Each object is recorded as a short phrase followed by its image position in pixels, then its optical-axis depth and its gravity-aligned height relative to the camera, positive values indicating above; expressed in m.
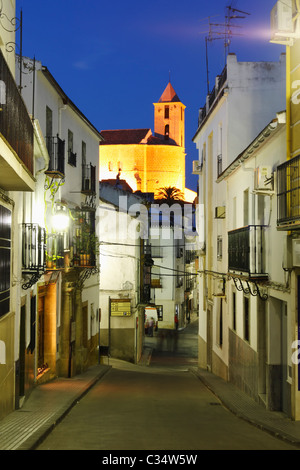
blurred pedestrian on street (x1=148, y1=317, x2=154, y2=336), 43.42 -5.40
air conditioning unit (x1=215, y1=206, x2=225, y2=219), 20.27 +1.65
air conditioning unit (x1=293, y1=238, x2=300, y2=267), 10.45 +0.12
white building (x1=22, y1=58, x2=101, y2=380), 16.06 +1.01
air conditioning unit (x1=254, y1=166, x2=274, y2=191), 12.33 +1.73
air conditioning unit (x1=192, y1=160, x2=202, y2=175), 27.40 +4.43
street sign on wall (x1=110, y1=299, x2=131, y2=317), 28.66 -2.50
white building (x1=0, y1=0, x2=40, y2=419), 8.65 +0.83
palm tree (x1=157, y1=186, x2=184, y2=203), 74.75 +8.80
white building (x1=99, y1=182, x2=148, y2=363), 28.66 -1.40
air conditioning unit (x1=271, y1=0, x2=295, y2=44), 10.65 +4.52
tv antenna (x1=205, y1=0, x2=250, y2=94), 22.30 +9.51
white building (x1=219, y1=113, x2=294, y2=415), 11.99 -0.44
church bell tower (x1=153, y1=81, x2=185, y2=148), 86.19 +21.49
